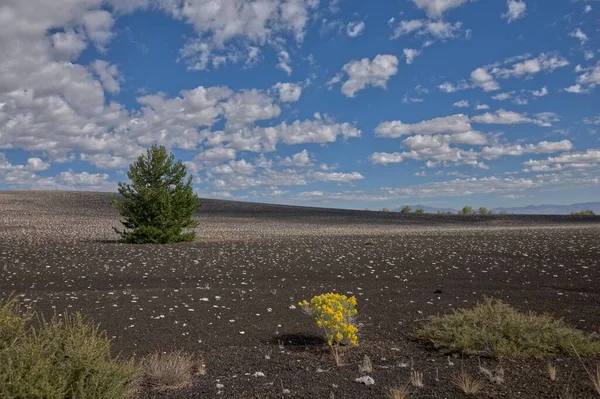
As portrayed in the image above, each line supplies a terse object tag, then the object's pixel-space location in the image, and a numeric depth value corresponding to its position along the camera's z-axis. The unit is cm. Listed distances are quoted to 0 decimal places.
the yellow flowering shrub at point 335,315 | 698
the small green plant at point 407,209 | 9108
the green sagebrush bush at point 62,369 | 437
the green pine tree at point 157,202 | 2358
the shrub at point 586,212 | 7084
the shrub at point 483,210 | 8768
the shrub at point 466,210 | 8450
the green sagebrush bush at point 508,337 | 669
